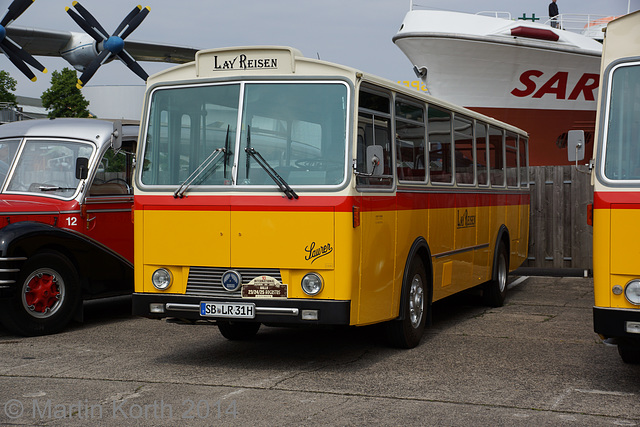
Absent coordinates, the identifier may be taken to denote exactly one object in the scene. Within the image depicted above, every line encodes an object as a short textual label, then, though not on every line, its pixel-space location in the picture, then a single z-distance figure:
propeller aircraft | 27.14
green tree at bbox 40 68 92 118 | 53.72
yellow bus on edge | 5.63
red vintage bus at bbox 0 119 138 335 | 8.60
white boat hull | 20.48
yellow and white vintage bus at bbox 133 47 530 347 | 6.49
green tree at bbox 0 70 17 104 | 52.62
